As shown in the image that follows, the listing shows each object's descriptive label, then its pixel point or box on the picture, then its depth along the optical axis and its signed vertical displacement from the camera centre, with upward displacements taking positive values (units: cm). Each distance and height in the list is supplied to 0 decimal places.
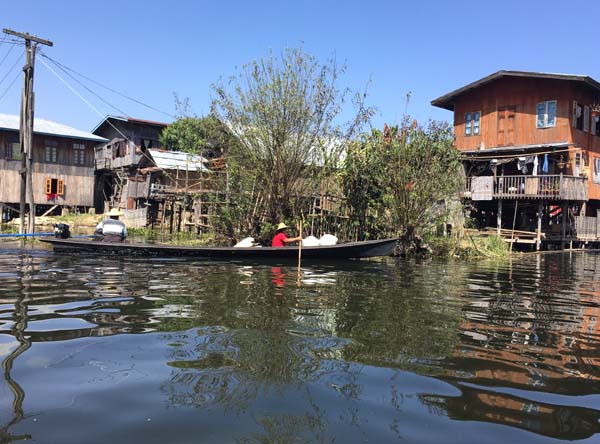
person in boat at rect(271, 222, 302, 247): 1387 -58
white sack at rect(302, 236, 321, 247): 1438 -64
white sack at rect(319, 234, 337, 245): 1471 -60
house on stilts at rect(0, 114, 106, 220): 3262 +335
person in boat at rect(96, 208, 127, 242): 1407 -46
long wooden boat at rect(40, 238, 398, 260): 1341 -92
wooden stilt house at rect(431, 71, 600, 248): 2362 +387
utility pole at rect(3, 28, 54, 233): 1984 +411
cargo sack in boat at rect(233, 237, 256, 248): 1470 -75
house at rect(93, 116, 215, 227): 2994 +289
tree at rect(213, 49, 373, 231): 1495 +251
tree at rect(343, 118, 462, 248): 1636 +153
